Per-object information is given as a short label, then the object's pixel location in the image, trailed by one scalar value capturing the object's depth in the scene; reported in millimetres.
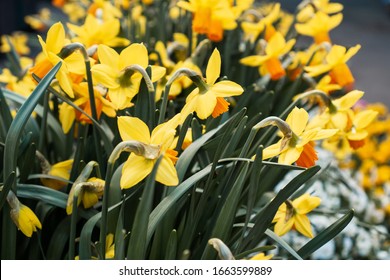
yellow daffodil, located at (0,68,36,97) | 1222
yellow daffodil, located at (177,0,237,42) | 1249
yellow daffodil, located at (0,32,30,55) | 2046
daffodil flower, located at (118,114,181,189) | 862
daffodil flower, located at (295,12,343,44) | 1382
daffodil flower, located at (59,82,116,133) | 1050
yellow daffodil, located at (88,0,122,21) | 1437
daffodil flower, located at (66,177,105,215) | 943
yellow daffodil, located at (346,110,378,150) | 1104
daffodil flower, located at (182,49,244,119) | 935
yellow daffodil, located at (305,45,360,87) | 1214
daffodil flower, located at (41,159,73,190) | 1052
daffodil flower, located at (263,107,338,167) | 922
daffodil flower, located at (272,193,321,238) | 1014
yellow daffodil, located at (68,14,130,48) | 1152
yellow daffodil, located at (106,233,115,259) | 944
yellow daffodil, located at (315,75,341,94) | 1231
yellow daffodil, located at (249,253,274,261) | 881
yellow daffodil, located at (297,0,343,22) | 1449
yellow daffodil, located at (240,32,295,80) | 1267
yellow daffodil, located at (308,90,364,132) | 1083
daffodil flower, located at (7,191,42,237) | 937
